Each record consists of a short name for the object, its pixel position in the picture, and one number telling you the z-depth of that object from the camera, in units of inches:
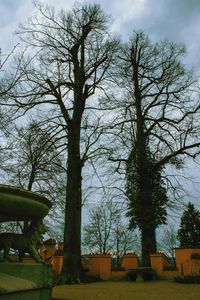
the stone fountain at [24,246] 184.4
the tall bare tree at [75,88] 751.1
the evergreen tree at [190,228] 1320.1
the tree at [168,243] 1862.7
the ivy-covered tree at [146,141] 888.3
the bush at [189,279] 623.5
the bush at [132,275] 743.1
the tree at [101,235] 1728.6
